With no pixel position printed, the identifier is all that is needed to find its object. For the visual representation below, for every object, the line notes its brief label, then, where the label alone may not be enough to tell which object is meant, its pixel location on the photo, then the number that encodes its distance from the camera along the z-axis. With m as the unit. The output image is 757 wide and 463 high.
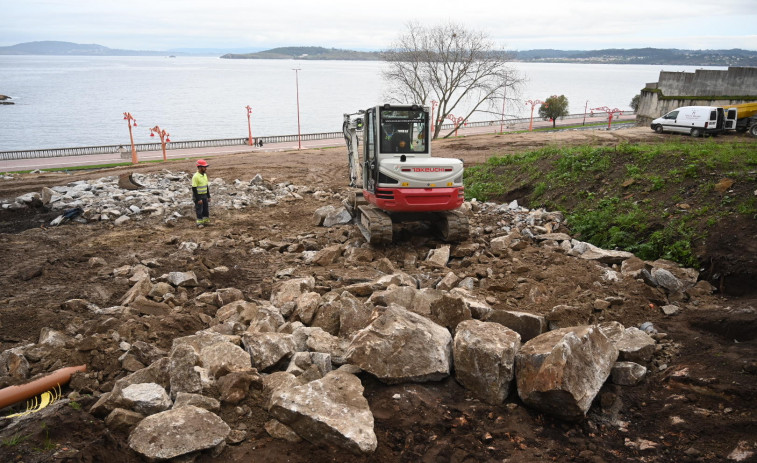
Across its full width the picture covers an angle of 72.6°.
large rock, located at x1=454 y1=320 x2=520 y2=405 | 5.62
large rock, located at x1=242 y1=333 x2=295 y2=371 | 6.14
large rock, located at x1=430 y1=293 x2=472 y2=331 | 6.85
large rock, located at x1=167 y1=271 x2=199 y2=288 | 9.55
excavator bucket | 18.55
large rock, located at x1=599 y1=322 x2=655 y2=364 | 6.29
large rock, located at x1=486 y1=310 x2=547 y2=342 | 6.74
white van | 27.22
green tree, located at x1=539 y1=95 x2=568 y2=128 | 55.34
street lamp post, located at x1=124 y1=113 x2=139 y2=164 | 30.39
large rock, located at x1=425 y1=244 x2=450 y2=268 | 10.70
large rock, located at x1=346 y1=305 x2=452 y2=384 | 5.73
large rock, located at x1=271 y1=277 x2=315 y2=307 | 8.52
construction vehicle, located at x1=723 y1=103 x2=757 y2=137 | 27.34
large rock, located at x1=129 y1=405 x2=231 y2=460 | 4.52
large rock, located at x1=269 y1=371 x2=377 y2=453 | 4.70
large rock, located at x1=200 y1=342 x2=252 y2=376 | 5.80
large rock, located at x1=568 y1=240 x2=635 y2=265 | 9.91
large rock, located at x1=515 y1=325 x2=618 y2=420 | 5.18
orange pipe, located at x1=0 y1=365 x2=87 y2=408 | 5.65
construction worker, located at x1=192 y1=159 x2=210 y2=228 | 13.77
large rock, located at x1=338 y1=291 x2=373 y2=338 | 7.03
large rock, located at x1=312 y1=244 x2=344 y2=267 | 10.94
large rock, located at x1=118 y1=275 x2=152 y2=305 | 8.70
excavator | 11.09
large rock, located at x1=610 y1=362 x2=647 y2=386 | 5.90
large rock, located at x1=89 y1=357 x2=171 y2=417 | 5.35
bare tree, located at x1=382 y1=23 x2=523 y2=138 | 42.66
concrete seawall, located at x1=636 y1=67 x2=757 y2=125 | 37.19
